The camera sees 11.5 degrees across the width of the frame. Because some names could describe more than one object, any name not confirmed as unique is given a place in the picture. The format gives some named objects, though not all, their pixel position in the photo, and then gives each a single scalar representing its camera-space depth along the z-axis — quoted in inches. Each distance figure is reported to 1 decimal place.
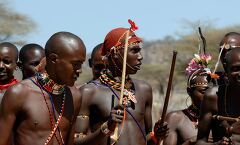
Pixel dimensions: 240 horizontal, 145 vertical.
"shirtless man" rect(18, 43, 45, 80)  588.0
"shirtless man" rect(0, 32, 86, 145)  370.1
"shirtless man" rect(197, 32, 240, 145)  411.1
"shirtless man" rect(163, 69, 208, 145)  568.1
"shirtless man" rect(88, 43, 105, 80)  593.6
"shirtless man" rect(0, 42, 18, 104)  567.1
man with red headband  450.0
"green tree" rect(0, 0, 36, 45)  2457.7
